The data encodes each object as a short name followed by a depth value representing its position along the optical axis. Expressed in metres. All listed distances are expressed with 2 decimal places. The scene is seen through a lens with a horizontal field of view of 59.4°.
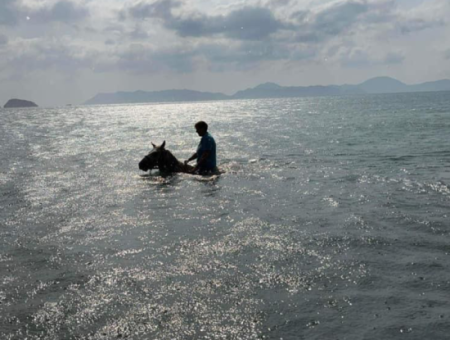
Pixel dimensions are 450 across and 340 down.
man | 17.97
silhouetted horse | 18.78
